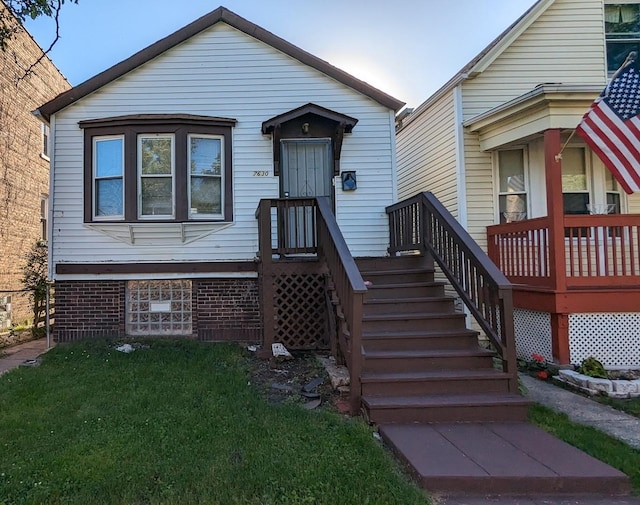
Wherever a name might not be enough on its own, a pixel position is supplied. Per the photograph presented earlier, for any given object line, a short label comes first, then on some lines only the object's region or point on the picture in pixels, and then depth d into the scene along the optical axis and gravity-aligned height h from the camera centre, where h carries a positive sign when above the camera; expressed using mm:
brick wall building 10617 +2805
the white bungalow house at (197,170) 7820 +1814
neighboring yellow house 6379 +1647
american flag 5465 +1781
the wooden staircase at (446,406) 3098 -1357
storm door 8180 +1867
